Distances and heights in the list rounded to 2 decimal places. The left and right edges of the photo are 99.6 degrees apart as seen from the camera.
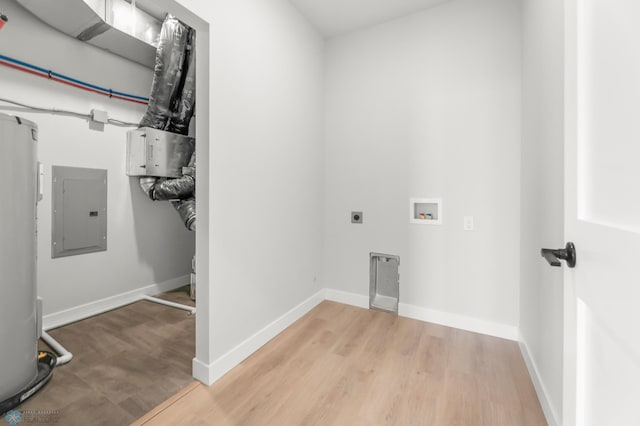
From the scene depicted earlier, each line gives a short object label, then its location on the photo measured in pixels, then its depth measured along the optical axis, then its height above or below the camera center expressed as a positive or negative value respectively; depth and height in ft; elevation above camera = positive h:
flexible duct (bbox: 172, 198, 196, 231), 9.22 +0.05
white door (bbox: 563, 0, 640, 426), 1.66 +0.02
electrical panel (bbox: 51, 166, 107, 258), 8.15 -0.01
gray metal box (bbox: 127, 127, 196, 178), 9.23 +2.07
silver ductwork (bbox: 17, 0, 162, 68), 6.87 +5.29
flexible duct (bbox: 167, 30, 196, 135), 8.61 +3.78
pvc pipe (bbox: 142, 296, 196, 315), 8.93 -3.22
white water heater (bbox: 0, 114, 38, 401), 4.68 -0.79
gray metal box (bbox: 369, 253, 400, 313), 8.66 -2.28
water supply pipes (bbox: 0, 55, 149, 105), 7.09 +3.92
